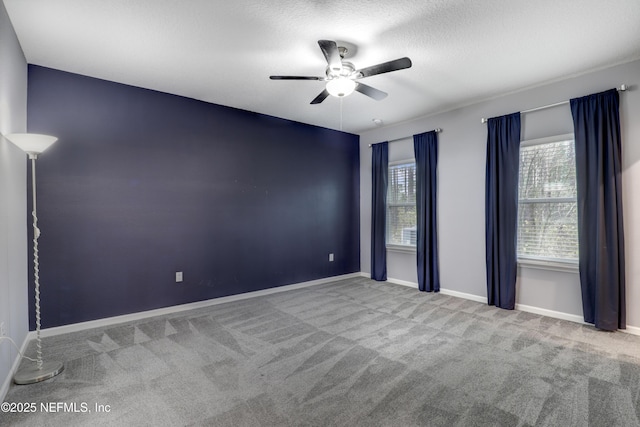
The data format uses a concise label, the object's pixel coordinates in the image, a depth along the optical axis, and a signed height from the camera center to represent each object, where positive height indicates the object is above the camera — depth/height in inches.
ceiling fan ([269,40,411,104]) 96.4 +48.5
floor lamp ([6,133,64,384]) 86.7 -43.0
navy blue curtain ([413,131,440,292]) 184.5 -2.1
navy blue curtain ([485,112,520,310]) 150.7 +1.3
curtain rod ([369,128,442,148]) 183.1 +48.5
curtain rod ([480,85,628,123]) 122.5 +47.2
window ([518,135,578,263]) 137.6 +3.8
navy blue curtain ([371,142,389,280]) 213.8 +2.9
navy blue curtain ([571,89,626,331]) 121.7 -0.1
